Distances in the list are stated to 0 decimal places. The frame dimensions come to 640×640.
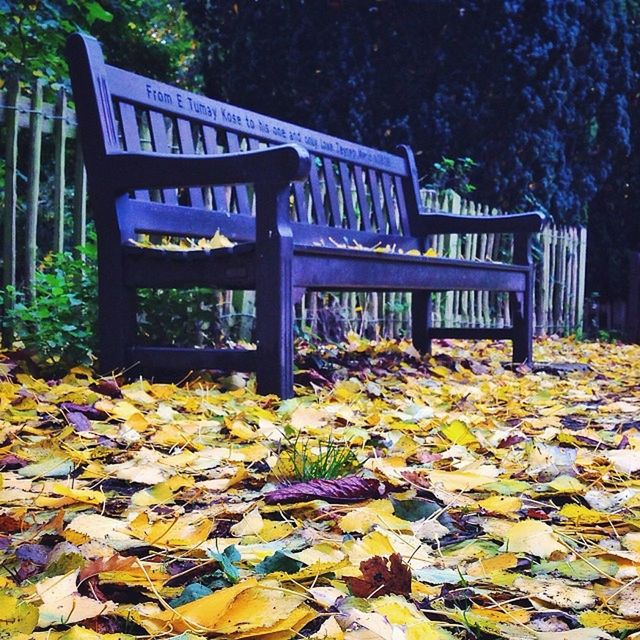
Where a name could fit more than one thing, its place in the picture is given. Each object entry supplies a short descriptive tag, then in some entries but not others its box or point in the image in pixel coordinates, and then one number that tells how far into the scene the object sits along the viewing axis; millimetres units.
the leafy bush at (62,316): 3268
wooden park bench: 2648
